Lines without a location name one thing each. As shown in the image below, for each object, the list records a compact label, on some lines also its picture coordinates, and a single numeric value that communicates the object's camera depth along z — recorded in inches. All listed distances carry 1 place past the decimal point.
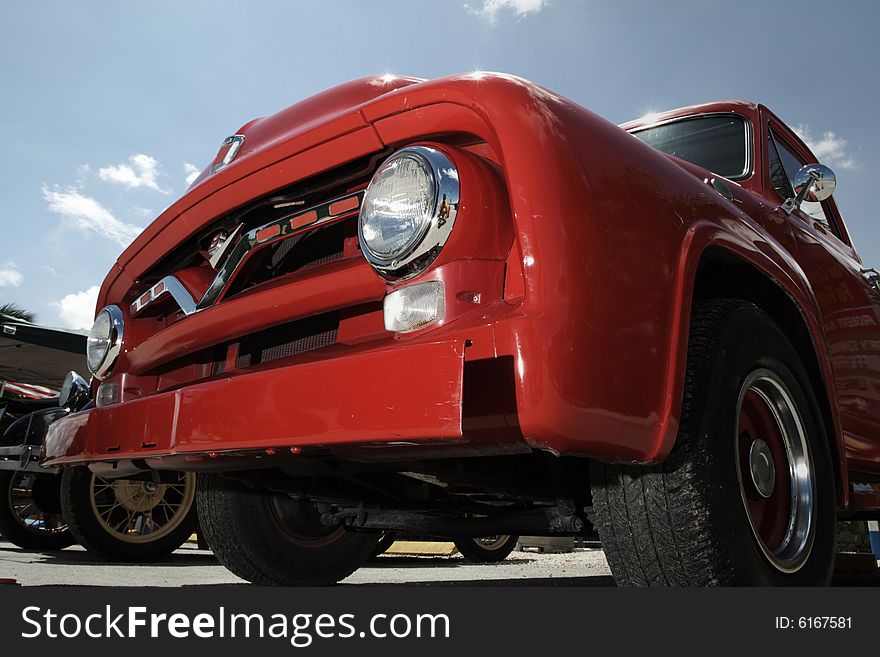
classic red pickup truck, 50.4
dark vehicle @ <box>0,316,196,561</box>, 174.1
